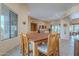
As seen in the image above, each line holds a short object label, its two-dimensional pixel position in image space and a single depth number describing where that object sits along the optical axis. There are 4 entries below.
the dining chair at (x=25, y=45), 1.82
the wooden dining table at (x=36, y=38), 1.81
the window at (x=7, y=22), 1.73
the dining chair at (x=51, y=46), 1.84
